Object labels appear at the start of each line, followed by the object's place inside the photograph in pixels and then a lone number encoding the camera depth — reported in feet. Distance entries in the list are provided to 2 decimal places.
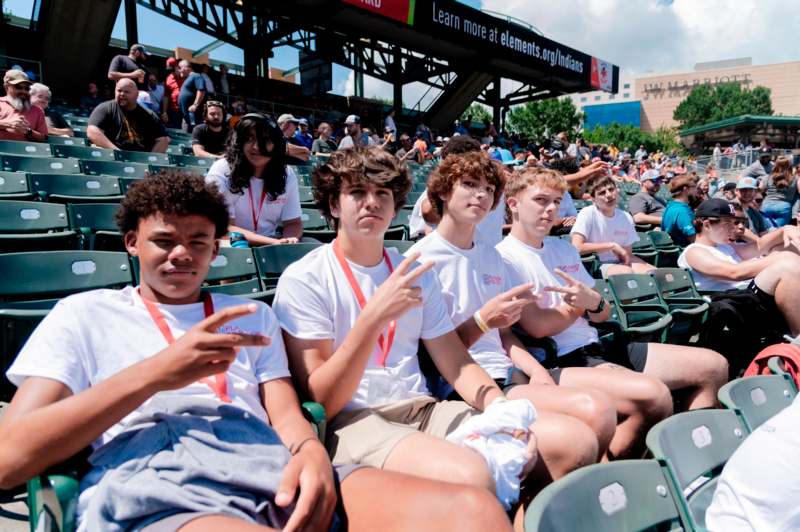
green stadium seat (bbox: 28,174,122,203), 13.43
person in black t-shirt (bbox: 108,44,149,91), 23.06
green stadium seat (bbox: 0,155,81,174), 15.10
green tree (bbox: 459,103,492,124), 174.01
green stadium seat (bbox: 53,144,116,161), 17.70
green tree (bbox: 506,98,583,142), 167.12
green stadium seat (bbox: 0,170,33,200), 13.14
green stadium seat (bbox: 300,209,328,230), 15.28
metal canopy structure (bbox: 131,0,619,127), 50.49
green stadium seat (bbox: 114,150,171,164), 17.89
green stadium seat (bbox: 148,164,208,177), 16.32
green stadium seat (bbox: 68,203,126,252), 11.17
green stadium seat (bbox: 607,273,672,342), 11.77
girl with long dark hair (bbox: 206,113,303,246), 11.14
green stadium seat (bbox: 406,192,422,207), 21.96
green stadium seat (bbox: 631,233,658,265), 18.04
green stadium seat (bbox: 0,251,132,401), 7.49
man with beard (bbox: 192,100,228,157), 18.52
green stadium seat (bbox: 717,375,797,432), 6.32
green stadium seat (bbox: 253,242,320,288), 10.01
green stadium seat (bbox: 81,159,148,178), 16.22
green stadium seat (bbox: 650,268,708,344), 12.07
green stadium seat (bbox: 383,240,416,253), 11.60
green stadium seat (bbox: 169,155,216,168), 18.73
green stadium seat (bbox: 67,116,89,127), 26.66
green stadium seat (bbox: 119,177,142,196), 14.70
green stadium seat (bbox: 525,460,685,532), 3.81
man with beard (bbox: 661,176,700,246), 19.15
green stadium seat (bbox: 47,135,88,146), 20.02
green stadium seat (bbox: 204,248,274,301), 9.56
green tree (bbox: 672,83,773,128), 238.89
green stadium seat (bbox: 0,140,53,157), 16.87
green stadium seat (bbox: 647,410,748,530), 4.99
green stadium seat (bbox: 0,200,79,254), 9.85
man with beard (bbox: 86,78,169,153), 17.66
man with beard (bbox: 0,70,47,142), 17.54
